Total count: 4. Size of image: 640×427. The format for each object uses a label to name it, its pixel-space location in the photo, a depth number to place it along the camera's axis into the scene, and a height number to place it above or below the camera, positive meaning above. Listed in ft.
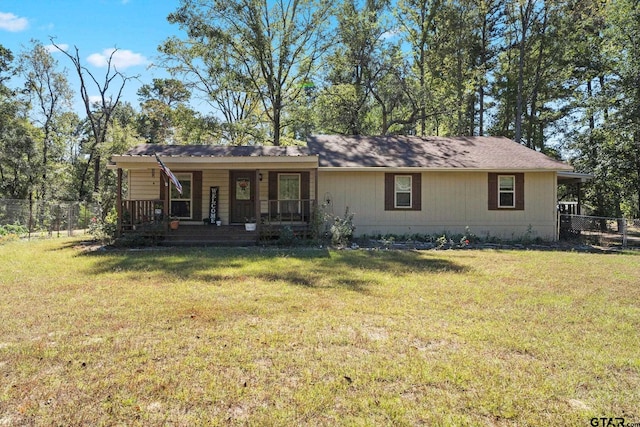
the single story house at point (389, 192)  43.62 +2.24
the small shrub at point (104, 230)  37.19 -1.75
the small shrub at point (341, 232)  37.83 -2.04
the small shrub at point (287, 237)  37.14 -2.50
